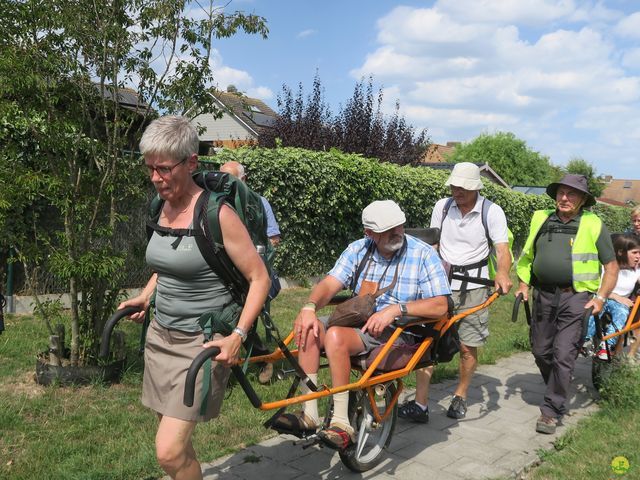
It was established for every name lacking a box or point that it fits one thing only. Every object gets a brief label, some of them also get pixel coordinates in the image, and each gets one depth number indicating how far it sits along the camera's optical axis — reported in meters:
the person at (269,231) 5.93
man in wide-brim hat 5.29
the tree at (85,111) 5.08
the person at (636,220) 7.72
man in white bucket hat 5.38
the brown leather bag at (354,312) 3.95
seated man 3.81
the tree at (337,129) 18.27
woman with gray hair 2.82
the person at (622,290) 6.29
